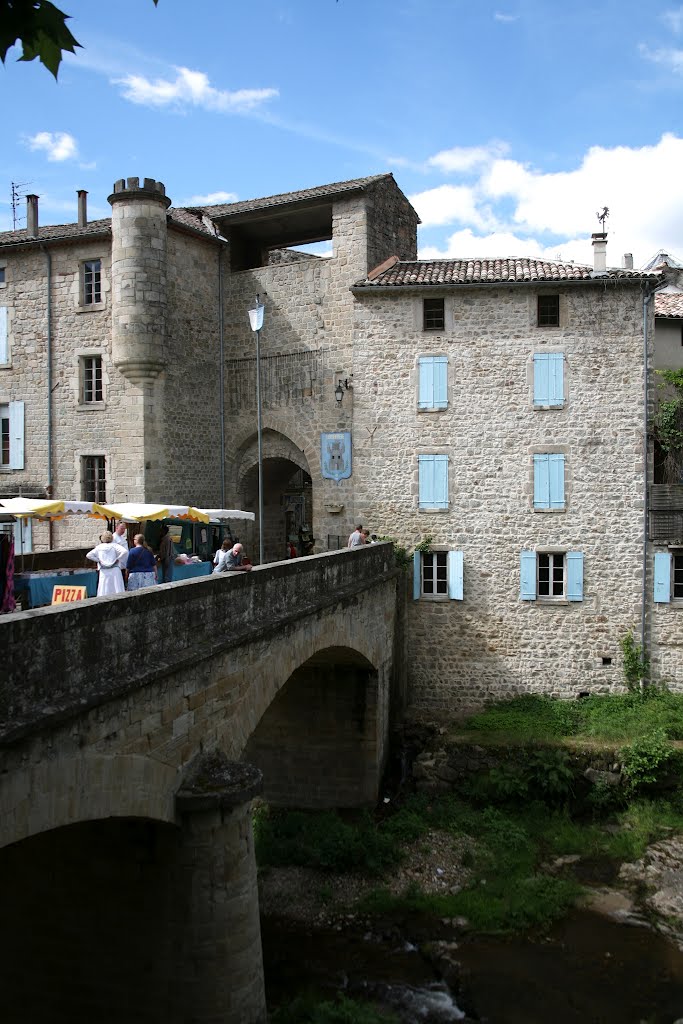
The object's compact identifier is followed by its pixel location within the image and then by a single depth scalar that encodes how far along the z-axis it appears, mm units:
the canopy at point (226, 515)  17109
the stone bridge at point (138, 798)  6312
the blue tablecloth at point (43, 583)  11008
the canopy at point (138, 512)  14227
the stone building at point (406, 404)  20703
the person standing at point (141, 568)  11648
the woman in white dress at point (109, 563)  10906
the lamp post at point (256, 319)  20078
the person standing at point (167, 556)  14086
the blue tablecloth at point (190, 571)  14680
